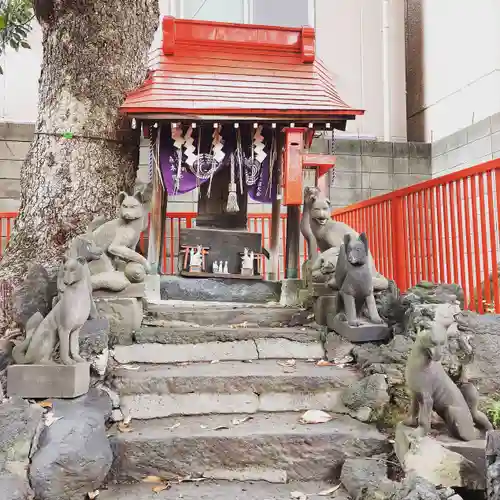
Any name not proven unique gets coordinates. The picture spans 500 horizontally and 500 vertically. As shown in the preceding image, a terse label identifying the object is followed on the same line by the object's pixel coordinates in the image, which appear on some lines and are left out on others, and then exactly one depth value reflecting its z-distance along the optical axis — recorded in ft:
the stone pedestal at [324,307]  18.70
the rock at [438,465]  10.57
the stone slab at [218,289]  23.57
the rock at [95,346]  14.44
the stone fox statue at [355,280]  16.56
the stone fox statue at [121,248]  17.52
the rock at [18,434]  10.50
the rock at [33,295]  15.92
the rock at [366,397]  13.47
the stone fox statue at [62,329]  13.11
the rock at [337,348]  16.47
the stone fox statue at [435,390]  11.50
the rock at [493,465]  9.43
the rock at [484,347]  14.57
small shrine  22.30
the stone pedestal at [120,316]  16.75
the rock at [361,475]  10.93
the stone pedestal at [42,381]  12.75
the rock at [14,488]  9.64
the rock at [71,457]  10.55
